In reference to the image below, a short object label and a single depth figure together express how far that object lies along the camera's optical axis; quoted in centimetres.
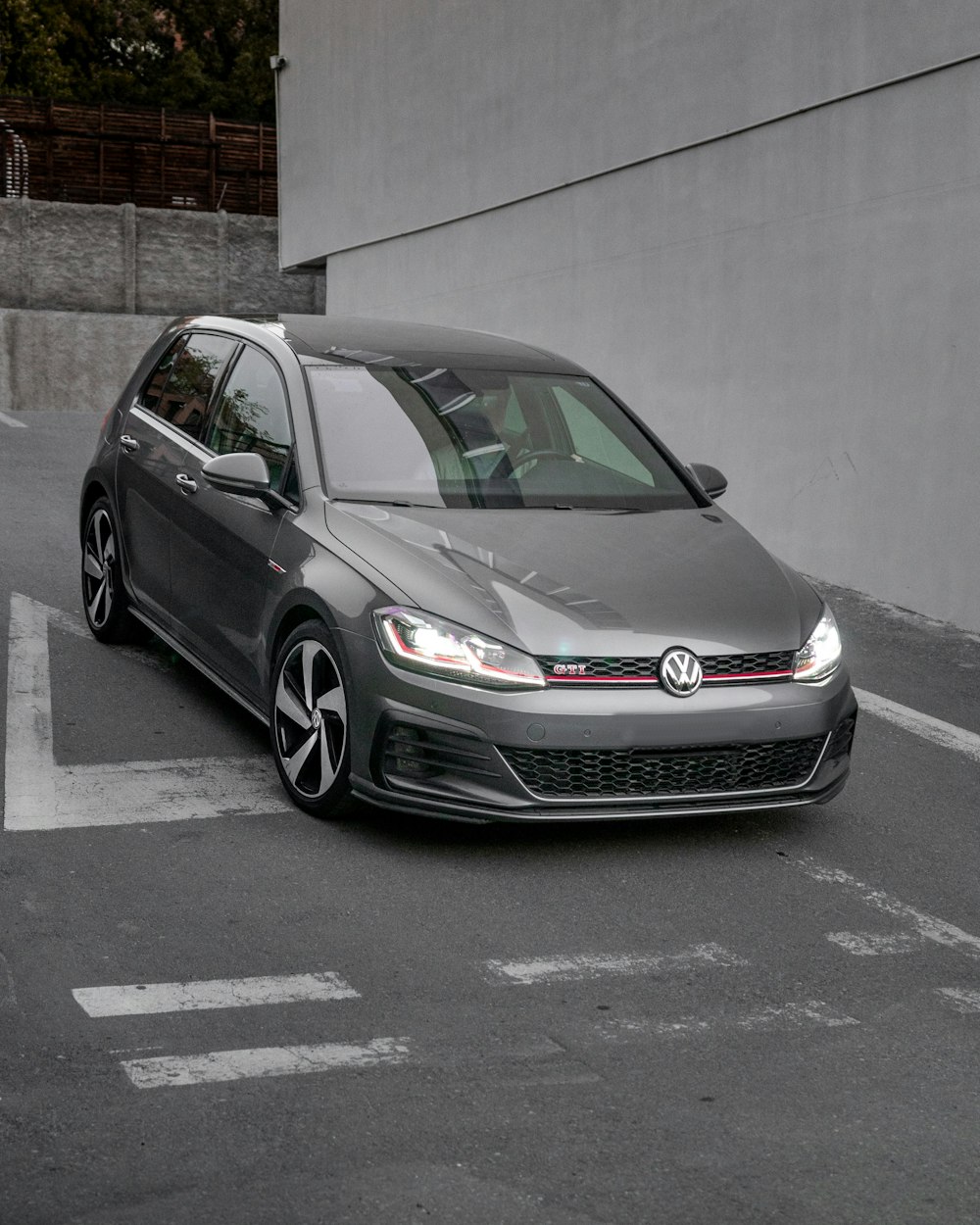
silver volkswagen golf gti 509
